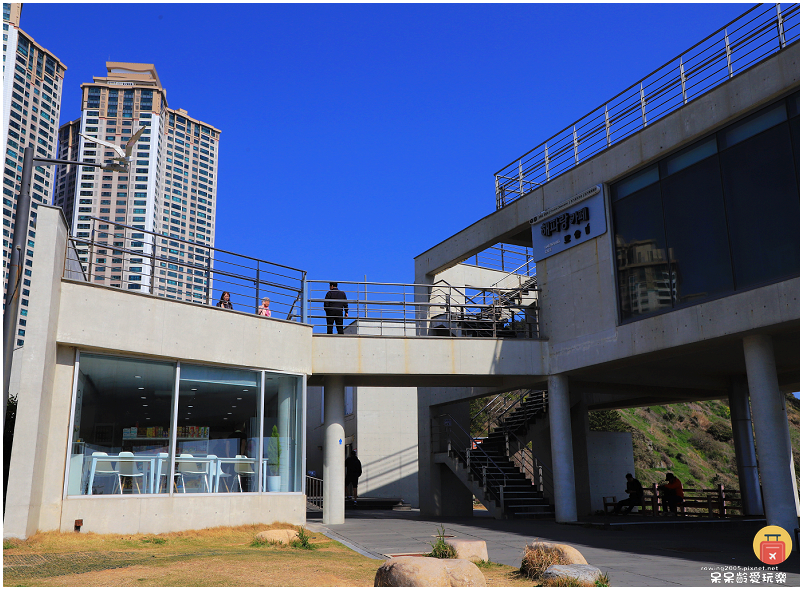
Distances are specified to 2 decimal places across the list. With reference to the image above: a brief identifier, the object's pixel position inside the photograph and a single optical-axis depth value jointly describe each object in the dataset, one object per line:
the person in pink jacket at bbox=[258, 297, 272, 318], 16.89
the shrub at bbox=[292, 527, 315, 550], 11.62
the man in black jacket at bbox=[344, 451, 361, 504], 25.08
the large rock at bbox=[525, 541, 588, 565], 8.49
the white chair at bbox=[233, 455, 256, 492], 15.02
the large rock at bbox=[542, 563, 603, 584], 7.51
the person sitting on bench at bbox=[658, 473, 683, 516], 21.55
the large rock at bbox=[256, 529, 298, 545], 12.04
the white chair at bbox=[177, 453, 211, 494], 14.25
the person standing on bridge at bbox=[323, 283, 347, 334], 18.06
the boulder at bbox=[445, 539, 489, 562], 9.29
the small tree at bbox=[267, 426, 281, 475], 15.65
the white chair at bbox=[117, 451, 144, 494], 13.51
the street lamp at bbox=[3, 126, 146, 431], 10.13
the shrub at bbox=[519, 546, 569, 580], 8.33
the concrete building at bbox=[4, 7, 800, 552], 12.50
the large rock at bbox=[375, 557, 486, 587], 6.66
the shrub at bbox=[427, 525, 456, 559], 9.07
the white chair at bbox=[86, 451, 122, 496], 13.10
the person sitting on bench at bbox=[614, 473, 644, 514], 21.97
